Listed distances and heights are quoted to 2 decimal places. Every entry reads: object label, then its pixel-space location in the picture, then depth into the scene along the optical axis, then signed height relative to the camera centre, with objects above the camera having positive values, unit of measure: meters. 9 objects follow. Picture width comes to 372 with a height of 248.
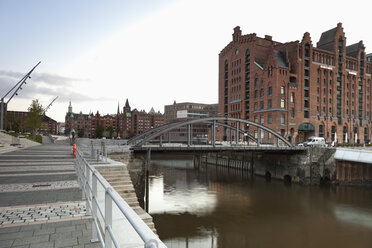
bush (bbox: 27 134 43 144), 49.32 -1.82
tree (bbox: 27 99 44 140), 54.09 +3.25
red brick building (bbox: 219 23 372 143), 55.47 +11.41
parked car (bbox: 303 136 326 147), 47.67 -1.15
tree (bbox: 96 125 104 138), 128.88 +0.04
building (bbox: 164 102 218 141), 121.75 +9.48
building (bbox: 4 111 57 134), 80.22 +2.50
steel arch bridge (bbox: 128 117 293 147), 28.14 +0.49
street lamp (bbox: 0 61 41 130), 48.77 +8.69
